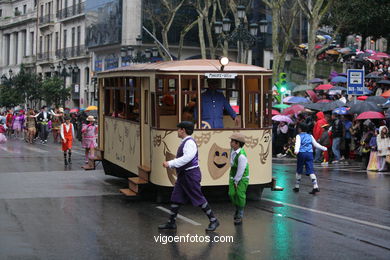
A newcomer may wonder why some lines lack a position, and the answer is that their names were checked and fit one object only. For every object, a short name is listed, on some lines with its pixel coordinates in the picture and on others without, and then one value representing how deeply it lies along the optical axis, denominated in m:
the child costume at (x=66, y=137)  22.52
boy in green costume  11.11
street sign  23.62
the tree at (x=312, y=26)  31.22
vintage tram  13.32
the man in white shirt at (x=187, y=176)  10.51
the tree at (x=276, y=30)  32.66
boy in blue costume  15.61
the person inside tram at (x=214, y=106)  13.61
